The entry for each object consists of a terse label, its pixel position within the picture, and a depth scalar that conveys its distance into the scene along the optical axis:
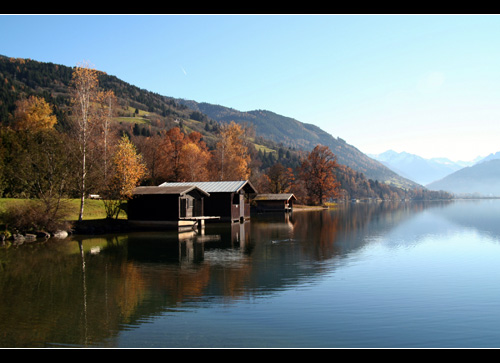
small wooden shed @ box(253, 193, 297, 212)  77.69
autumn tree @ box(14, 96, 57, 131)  65.56
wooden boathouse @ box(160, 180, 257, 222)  47.97
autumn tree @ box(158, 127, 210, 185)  65.50
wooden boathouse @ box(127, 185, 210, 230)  40.72
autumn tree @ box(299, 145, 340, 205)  96.88
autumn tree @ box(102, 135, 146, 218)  42.00
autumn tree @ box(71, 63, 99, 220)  38.50
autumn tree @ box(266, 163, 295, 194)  92.02
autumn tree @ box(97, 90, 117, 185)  43.88
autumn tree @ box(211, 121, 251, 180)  68.62
